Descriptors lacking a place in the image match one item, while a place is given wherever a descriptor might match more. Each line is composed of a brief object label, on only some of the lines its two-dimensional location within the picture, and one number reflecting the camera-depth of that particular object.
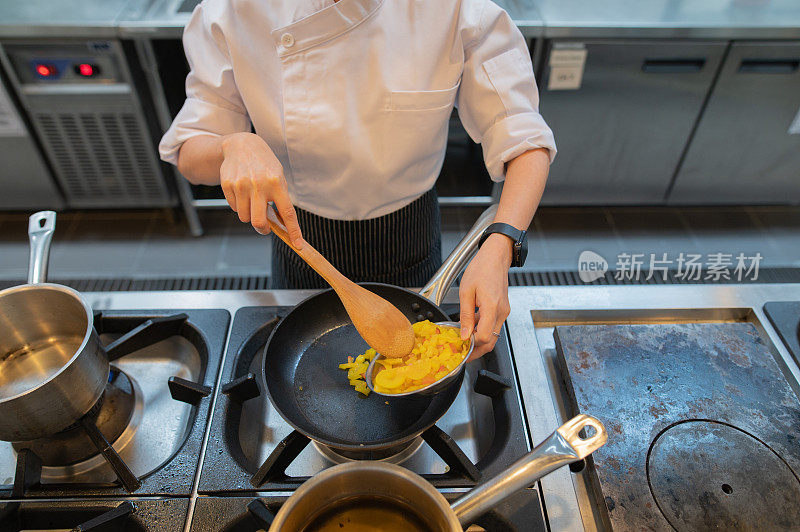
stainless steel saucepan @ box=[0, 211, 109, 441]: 0.73
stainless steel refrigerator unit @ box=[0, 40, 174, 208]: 2.25
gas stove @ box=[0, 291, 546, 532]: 0.78
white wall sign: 2.26
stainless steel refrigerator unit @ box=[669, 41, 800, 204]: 2.37
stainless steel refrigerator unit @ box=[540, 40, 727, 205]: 2.30
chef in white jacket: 0.99
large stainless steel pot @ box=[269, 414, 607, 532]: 0.60
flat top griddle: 0.78
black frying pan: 0.84
